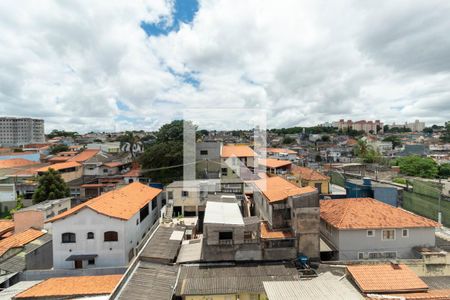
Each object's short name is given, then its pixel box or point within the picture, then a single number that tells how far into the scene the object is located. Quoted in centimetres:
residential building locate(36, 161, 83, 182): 3782
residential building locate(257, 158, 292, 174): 3634
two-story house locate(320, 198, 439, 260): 1719
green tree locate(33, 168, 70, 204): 2975
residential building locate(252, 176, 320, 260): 1633
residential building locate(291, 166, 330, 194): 2981
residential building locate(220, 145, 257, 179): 3347
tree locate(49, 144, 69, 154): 6793
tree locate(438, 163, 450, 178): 4838
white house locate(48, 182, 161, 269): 1747
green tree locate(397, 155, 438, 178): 4703
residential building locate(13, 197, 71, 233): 2239
